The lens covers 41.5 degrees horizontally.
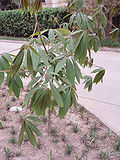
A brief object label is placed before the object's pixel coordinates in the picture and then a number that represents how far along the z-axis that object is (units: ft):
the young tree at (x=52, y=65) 2.37
